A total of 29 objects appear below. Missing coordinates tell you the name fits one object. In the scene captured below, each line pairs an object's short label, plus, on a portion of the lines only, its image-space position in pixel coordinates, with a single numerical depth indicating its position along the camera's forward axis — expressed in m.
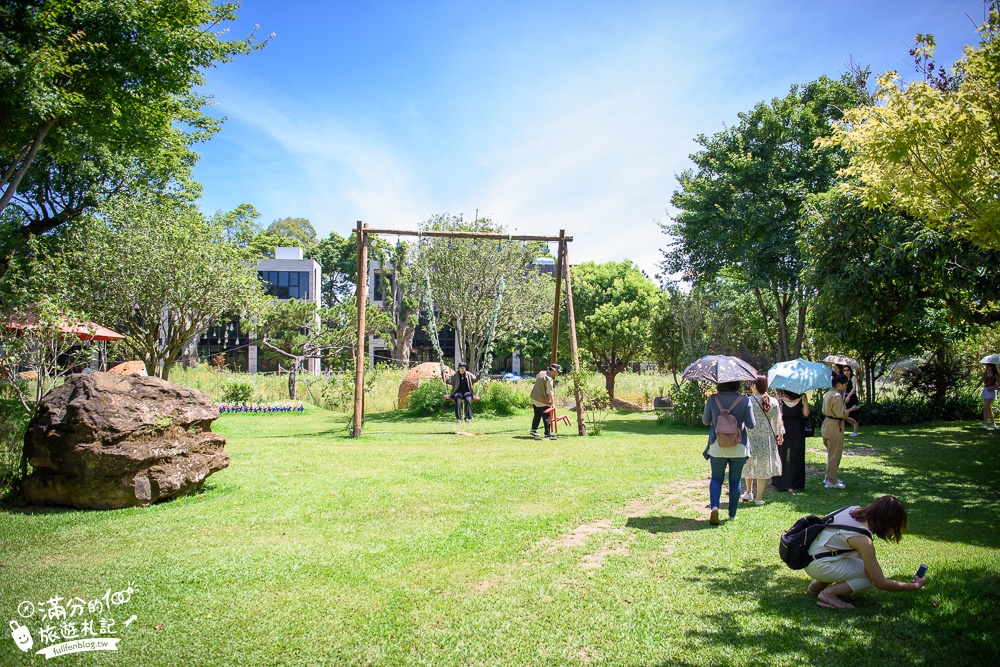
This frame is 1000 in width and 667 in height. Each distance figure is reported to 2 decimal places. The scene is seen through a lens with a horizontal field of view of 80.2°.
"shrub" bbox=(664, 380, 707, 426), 17.33
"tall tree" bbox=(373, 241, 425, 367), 36.94
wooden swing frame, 13.77
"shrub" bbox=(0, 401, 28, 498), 7.09
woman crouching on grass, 4.27
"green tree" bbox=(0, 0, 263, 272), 7.24
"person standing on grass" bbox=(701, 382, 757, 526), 6.45
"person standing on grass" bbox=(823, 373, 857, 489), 8.34
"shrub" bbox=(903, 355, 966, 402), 19.47
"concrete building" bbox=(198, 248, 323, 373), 49.53
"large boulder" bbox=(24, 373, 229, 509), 6.56
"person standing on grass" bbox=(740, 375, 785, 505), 7.52
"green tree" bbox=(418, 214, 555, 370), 23.61
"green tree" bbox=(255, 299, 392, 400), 23.05
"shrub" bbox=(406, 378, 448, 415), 18.92
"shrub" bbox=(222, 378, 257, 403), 20.55
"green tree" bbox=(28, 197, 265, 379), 16.88
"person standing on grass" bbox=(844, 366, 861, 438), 13.72
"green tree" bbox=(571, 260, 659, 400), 29.47
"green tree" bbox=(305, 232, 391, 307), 62.34
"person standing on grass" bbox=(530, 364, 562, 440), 13.91
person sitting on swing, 16.77
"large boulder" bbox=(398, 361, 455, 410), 21.16
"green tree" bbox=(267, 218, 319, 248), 66.25
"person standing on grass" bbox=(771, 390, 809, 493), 8.01
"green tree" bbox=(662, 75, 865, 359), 18.48
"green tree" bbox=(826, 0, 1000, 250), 4.81
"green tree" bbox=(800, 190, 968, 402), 11.54
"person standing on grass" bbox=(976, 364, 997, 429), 16.25
